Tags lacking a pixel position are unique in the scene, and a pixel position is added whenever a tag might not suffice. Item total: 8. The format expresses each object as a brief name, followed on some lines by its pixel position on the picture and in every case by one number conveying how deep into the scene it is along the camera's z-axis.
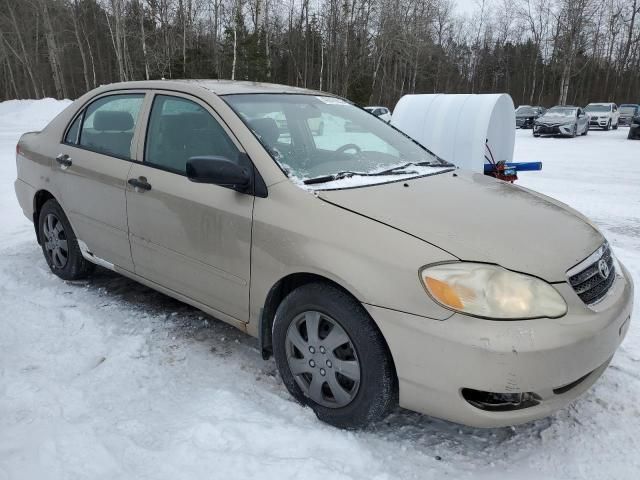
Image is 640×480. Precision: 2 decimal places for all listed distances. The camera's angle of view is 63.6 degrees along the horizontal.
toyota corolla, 2.11
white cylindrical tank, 6.18
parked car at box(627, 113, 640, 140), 21.80
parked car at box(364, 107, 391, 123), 23.36
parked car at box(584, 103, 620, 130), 27.47
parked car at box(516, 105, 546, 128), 31.10
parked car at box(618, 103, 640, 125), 32.06
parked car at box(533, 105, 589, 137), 22.95
